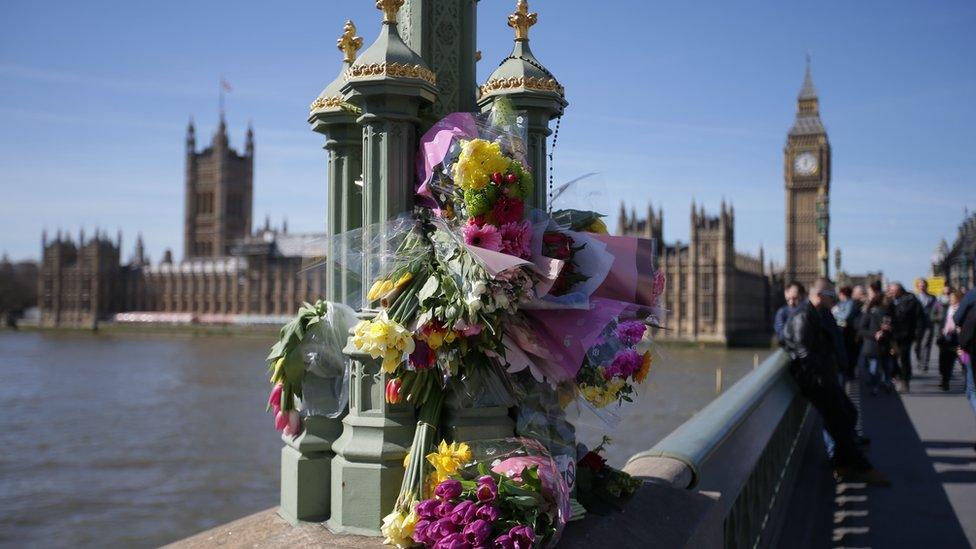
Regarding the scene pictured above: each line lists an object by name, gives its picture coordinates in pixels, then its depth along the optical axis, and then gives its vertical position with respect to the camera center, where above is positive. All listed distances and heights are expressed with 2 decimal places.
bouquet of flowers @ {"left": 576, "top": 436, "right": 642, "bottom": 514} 2.87 -0.66
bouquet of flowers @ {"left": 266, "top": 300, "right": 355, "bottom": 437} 2.85 -0.19
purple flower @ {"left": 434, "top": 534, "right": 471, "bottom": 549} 2.17 -0.64
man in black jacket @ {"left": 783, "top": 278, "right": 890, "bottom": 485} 6.20 -0.59
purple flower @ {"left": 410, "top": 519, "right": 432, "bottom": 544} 2.24 -0.63
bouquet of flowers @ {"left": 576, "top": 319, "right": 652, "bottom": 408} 2.89 -0.24
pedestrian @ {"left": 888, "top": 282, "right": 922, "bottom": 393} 11.23 -0.31
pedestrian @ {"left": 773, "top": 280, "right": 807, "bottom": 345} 9.31 +0.02
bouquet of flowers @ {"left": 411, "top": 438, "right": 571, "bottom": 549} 2.19 -0.56
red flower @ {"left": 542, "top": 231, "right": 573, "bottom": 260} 2.67 +0.17
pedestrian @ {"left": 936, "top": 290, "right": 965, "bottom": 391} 11.17 -0.72
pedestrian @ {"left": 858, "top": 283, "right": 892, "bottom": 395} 10.63 -0.50
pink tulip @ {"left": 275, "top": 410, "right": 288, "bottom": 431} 2.96 -0.44
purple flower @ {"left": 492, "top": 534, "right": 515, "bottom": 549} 2.16 -0.63
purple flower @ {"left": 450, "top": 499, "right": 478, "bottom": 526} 2.20 -0.57
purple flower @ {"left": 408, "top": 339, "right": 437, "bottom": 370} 2.52 -0.18
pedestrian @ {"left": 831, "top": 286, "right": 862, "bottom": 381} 12.22 -0.28
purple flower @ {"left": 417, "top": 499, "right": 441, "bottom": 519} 2.27 -0.58
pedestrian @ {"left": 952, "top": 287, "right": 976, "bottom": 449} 6.81 -0.22
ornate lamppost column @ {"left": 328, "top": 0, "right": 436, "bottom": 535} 2.62 +0.29
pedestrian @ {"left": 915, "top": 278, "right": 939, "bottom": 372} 13.63 -0.21
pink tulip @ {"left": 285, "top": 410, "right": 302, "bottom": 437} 2.95 -0.46
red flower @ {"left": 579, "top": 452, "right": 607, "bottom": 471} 3.03 -0.59
